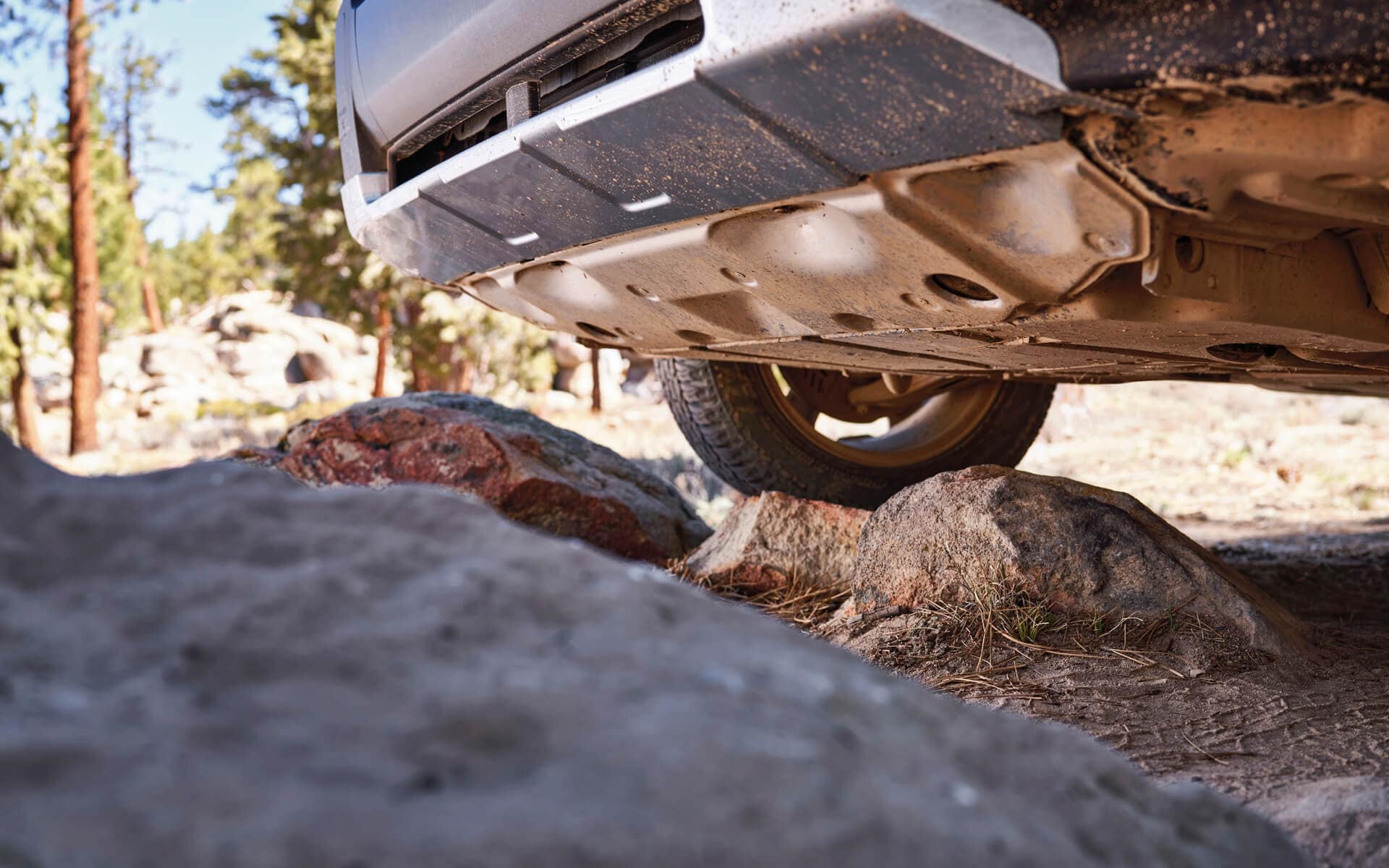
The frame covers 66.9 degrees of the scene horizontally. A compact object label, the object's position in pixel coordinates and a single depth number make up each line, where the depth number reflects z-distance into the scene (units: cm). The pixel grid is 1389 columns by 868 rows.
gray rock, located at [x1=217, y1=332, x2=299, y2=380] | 3284
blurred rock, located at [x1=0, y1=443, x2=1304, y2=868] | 65
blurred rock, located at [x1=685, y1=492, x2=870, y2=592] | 295
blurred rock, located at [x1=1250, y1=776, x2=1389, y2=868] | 107
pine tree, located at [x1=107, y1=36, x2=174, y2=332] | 2364
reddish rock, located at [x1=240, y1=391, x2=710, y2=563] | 321
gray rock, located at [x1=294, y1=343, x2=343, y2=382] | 3366
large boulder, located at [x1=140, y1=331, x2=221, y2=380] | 3089
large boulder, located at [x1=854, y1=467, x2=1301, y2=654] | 225
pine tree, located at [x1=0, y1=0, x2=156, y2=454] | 1448
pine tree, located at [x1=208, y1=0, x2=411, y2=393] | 1577
